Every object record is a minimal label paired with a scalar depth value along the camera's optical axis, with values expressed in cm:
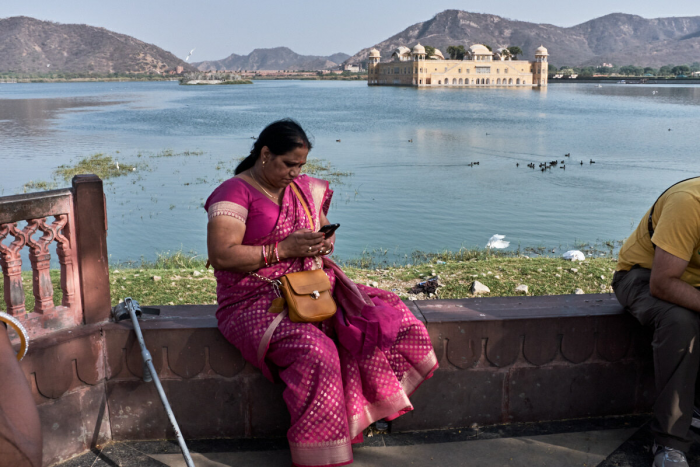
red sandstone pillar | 253
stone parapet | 253
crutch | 229
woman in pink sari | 226
